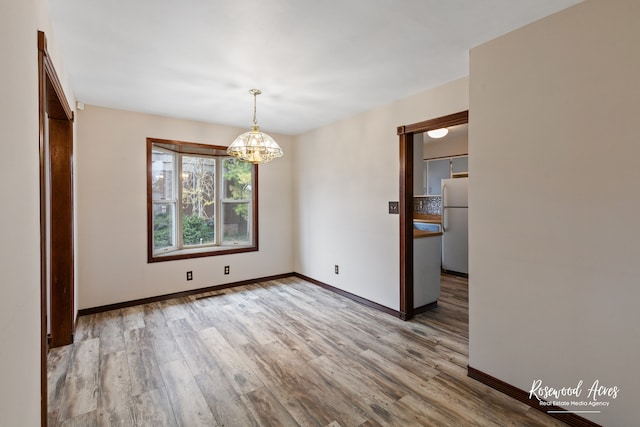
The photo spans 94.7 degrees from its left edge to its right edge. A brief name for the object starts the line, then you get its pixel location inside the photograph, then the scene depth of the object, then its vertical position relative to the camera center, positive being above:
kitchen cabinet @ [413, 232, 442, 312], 3.43 -0.69
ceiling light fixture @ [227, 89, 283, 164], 2.85 +0.64
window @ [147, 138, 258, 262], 4.04 +0.18
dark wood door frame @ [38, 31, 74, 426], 2.61 -0.08
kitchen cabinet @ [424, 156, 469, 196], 5.71 +0.83
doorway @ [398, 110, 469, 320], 3.23 -0.11
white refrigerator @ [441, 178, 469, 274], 5.12 -0.25
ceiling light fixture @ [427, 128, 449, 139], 4.49 +1.20
